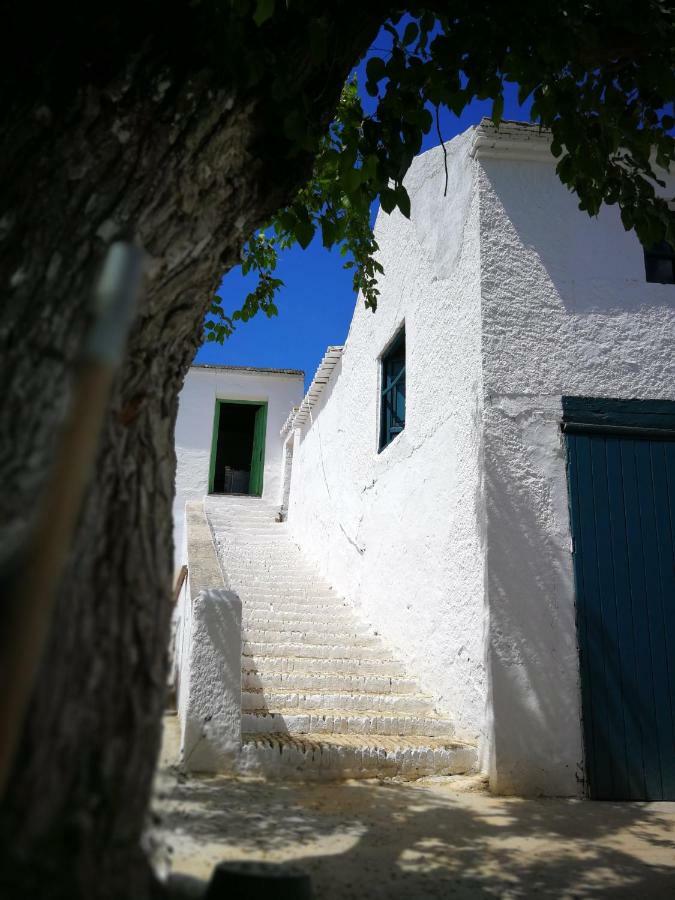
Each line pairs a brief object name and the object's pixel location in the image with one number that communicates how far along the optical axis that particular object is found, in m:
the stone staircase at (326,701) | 4.48
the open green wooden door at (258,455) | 14.36
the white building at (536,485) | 4.48
